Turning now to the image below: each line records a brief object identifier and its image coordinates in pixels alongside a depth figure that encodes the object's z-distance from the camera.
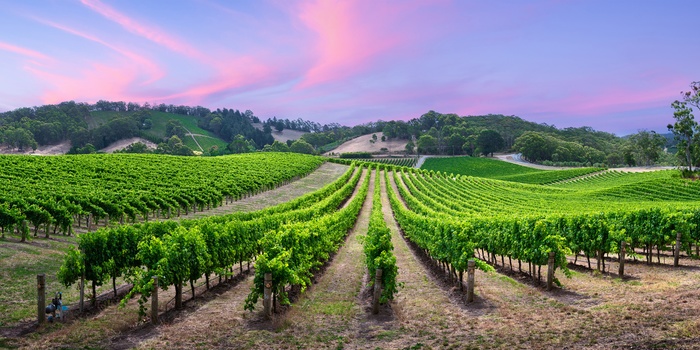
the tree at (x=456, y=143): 184.75
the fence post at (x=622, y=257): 17.81
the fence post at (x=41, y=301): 13.22
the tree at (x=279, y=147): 188.88
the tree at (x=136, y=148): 157.38
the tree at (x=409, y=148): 194.79
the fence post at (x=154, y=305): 13.41
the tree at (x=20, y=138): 160.50
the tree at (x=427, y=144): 187.38
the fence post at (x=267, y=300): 13.62
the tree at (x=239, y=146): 186.82
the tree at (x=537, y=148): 159.88
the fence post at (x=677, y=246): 19.67
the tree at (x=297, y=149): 199.00
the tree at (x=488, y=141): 174.62
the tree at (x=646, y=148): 140.75
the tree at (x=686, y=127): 94.69
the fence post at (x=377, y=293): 14.44
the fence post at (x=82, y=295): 14.73
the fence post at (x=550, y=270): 16.02
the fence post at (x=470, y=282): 14.79
